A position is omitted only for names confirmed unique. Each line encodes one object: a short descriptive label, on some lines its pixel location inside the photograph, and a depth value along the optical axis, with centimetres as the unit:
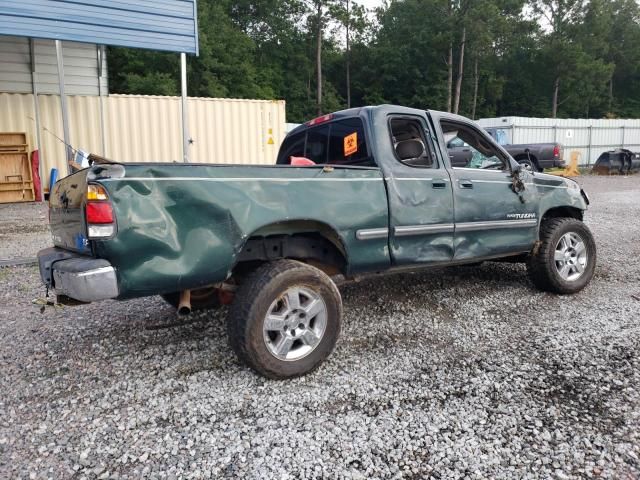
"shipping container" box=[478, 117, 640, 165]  2506
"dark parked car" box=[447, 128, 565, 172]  1980
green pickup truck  282
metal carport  1001
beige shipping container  1281
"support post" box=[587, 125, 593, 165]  2830
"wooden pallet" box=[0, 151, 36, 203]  1260
